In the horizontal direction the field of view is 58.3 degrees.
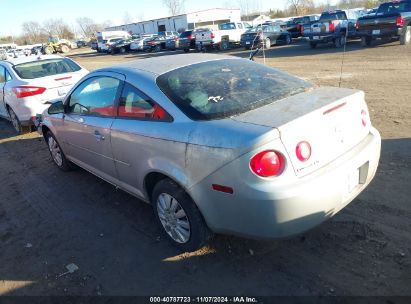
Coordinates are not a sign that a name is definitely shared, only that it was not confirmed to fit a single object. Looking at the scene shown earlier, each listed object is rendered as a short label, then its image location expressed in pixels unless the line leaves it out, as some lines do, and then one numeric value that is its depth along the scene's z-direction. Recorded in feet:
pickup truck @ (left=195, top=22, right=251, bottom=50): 86.38
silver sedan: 8.41
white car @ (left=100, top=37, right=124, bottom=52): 135.77
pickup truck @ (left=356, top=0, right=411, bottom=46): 52.49
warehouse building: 202.90
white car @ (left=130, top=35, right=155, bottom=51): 122.42
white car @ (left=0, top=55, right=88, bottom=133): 25.21
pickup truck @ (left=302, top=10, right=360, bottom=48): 60.85
